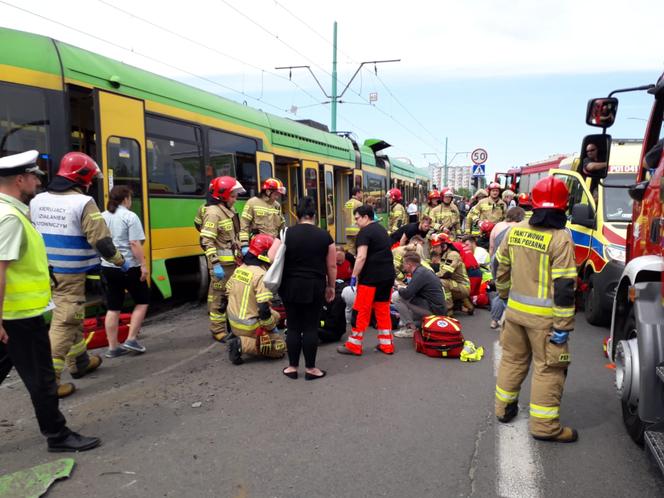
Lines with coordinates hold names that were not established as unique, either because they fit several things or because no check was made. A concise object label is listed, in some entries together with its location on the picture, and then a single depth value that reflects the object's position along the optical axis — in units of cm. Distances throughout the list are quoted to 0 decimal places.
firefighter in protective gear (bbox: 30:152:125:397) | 414
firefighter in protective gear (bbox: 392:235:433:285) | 743
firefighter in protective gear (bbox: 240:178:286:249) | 700
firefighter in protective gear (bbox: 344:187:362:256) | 1027
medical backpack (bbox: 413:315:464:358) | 539
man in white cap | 299
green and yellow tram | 530
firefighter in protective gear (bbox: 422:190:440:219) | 1142
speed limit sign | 1794
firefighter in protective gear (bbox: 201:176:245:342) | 605
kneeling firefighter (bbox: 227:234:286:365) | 520
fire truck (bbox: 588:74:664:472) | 287
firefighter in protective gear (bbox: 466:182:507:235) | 1105
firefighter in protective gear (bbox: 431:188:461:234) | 1103
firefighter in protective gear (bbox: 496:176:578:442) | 337
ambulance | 611
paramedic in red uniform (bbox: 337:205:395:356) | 562
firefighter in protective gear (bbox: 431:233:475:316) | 721
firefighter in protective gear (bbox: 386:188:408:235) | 1143
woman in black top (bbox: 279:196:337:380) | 466
